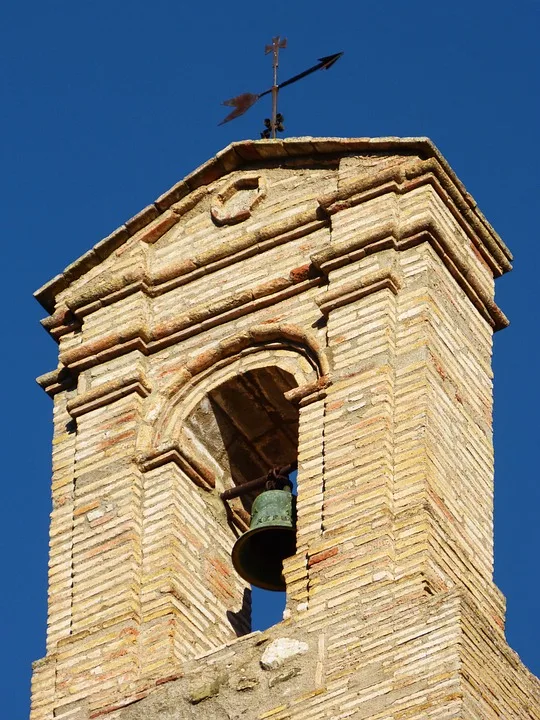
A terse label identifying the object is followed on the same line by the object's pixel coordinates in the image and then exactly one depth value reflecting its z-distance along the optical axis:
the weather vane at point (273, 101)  26.06
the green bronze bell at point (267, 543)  23.34
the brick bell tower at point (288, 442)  21.61
